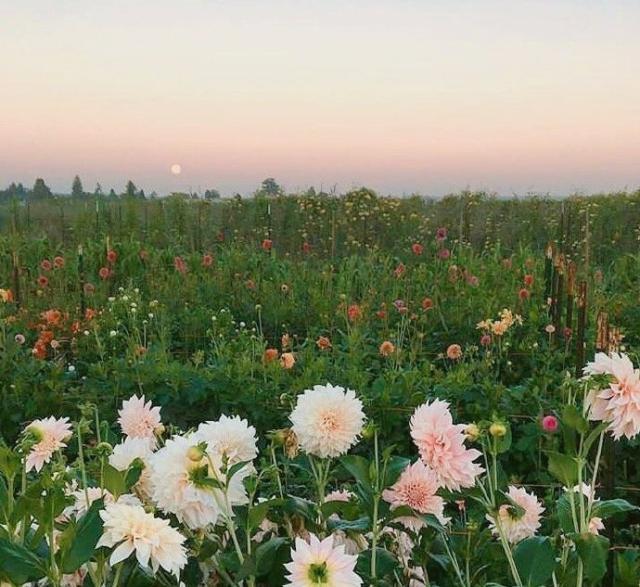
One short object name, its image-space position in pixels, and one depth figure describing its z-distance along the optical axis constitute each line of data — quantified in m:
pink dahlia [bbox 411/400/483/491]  1.27
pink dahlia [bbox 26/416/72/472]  1.38
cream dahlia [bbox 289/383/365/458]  1.34
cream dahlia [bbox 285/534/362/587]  1.07
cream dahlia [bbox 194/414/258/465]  1.29
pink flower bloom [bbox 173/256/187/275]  5.85
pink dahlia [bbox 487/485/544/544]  1.44
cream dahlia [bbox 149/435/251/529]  1.16
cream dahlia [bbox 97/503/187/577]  1.06
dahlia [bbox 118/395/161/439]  1.47
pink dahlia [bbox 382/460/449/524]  1.35
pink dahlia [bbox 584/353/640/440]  1.23
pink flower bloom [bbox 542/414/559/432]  2.32
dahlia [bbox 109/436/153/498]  1.28
